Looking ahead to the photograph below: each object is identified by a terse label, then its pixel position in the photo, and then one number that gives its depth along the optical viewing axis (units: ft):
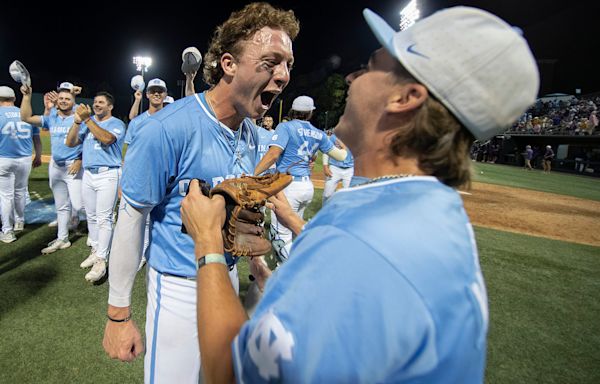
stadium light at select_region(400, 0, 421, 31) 76.13
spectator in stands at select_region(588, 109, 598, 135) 91.40
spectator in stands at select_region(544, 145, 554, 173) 94.53
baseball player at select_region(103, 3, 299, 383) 5.96
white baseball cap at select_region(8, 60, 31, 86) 17.79
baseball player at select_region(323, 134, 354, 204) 26.35
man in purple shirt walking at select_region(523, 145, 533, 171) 98.84
